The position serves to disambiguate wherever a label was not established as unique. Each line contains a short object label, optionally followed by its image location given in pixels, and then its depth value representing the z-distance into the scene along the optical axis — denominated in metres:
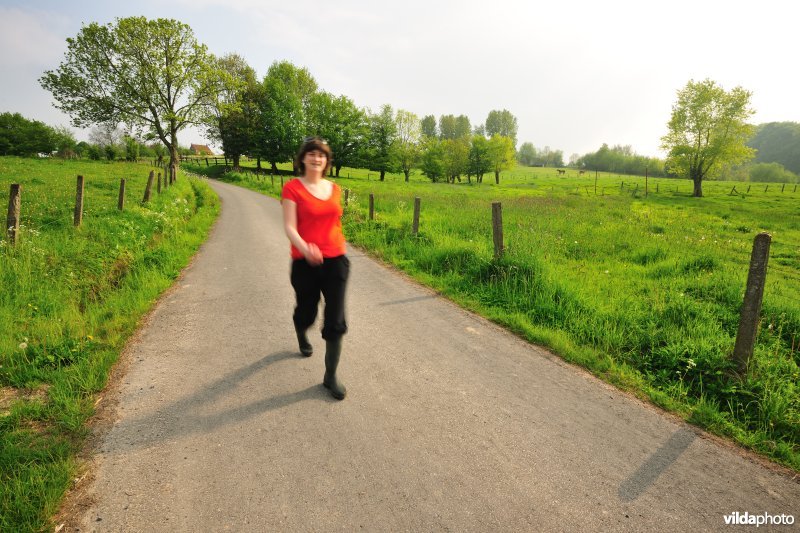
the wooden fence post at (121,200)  10.66
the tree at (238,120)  46.12
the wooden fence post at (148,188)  13.01
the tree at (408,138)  57.22
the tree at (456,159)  59.88
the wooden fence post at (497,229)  7.11
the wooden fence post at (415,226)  10.04
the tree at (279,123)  43.03
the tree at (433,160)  57.34
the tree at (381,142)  51.31
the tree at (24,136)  46.75
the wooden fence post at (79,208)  8.38
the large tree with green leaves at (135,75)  30.39
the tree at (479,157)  58.59
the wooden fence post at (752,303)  3.72
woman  3.13
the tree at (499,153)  58.72
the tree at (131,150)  44.44
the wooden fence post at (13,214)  6.40
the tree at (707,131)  36.19
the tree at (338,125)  48.12
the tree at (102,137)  70.16
